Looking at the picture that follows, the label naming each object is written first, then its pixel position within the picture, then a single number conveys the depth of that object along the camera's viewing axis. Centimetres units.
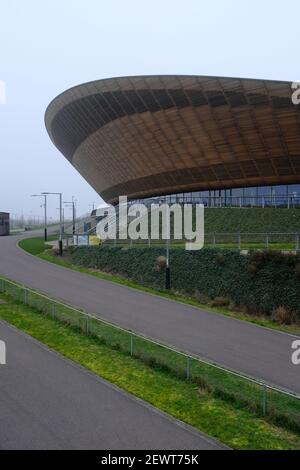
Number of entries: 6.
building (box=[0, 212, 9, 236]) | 7125
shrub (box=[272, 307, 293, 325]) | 2119
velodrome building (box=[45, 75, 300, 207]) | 3747
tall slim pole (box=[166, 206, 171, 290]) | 2676
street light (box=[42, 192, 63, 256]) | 3794
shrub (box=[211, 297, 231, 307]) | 2400
